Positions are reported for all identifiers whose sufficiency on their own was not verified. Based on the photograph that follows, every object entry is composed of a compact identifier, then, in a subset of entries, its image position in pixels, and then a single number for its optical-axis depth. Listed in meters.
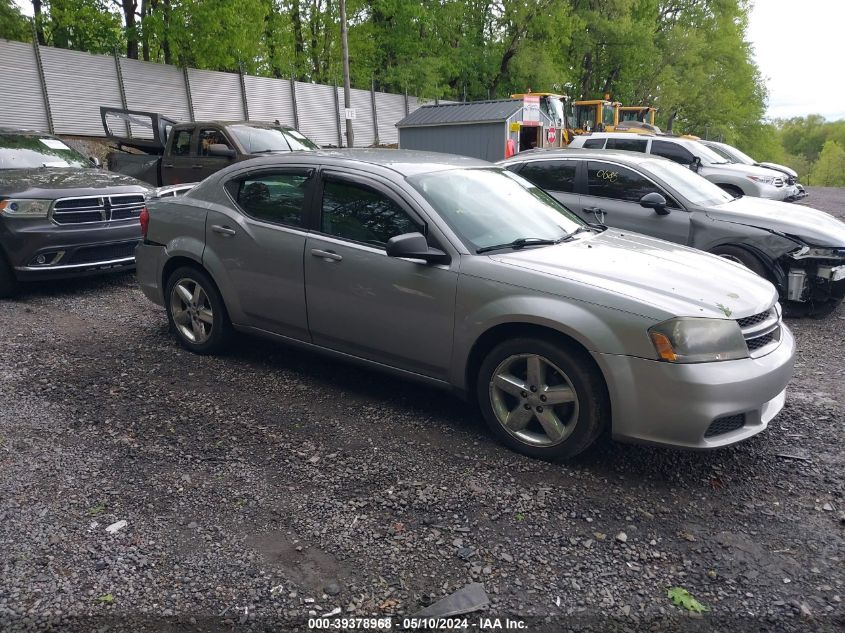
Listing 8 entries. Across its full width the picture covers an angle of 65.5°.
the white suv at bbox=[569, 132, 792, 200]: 14.41
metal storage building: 21.25
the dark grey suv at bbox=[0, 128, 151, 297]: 6.84
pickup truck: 10.91
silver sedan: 3.31
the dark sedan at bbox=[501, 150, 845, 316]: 6.45
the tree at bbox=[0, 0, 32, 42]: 18.09
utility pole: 21.22
